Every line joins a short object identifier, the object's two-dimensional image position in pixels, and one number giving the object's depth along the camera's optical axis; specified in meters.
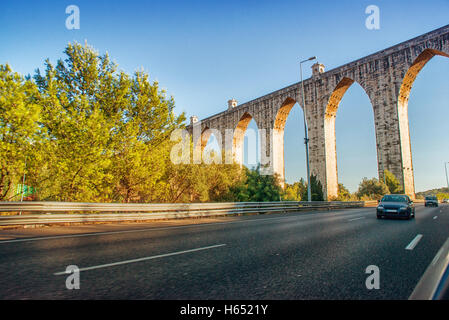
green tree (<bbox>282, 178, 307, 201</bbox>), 25.45
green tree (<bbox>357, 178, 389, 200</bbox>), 37.14
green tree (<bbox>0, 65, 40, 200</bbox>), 12.27
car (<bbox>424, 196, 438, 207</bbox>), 32.50
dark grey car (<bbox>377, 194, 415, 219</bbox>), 12.03
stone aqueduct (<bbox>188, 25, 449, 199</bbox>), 33.41
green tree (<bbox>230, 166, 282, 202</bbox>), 24.36
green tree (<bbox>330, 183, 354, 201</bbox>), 34.34
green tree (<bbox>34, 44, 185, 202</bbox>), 13.82
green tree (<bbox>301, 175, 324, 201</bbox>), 29.41
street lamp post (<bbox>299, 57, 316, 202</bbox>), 23.55
